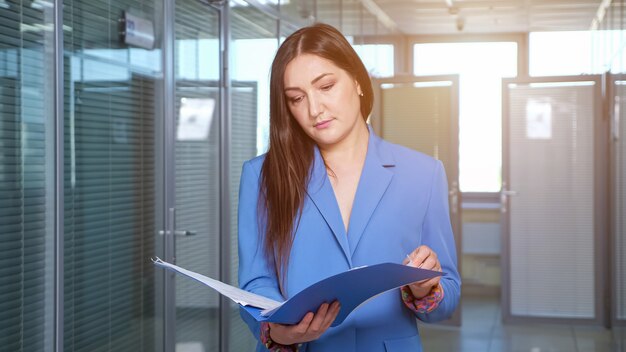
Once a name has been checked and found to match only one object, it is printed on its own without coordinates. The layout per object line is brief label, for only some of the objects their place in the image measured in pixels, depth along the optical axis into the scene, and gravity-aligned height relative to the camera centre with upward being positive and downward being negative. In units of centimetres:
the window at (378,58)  778 +115
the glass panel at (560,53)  823 +129
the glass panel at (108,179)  294 -2
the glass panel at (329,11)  632 +127
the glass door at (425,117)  757 +55
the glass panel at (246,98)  459 +43
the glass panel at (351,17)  708 +136
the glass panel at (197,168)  393 +3
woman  143 -7
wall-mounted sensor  332 +58
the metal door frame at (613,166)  626 +7
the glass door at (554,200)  729 -22
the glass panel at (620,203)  552 -21
